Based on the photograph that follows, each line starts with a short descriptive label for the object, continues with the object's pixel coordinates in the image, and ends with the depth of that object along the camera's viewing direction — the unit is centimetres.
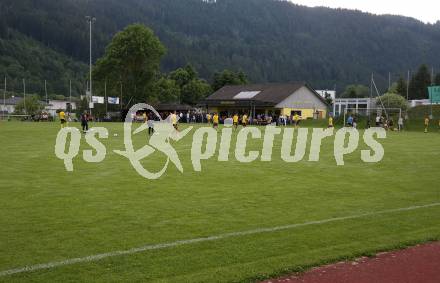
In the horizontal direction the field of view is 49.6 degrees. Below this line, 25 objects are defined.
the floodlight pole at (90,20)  5884
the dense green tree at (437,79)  9744
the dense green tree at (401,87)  9831
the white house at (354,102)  7850
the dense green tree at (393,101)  7144
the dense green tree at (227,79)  9512
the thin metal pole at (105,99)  7145
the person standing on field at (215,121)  3637
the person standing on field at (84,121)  3052
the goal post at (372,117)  4503
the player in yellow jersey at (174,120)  2737
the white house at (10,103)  10535
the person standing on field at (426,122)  4116
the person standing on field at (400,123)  4305
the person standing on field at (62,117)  3441
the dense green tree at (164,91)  7719
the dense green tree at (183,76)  9988
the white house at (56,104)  11676
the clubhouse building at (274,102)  6481
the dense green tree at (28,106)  8512
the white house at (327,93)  11620
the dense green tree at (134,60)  7325
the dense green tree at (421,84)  9638
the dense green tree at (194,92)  9712
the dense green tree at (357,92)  12927
